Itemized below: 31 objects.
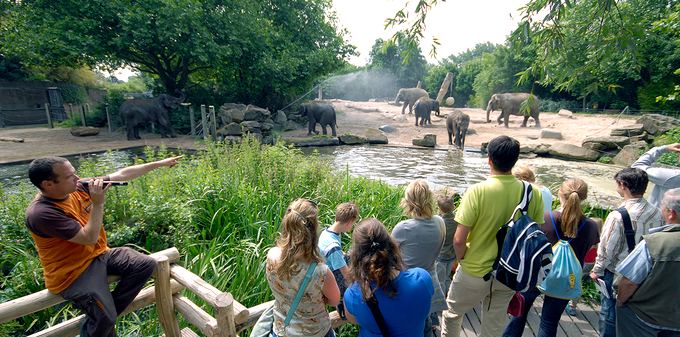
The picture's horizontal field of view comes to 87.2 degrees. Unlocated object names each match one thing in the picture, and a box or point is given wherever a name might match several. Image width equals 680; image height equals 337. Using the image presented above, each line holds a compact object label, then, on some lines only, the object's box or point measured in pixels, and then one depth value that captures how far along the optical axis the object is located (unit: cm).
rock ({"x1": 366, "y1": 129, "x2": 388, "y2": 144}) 1538
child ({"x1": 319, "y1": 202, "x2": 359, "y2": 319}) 226
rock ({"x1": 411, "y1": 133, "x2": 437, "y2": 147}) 1433
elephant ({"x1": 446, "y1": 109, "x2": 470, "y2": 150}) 1421
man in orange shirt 194
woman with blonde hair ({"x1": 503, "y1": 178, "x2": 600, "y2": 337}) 259
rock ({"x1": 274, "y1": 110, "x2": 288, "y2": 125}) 1861
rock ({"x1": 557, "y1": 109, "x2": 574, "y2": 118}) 1936
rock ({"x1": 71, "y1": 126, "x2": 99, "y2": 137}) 1510
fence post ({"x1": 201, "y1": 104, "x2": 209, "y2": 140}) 1319
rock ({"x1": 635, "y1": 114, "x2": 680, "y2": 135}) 1223
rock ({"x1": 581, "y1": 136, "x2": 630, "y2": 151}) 1189
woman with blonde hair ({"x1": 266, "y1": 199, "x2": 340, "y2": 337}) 181
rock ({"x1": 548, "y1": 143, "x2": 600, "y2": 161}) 1143
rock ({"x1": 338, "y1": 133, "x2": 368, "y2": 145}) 1512
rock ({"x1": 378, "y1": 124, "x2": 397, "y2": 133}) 1908
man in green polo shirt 228
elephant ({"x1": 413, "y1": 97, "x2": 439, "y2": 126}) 1986
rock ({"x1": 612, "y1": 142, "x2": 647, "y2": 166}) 1038
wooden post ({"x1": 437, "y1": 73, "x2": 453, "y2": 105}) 2876
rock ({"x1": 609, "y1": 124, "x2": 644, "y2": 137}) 1266
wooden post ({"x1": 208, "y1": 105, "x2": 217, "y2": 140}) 1348
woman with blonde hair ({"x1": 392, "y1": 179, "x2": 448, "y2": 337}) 246
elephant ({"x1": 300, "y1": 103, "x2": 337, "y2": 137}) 1672
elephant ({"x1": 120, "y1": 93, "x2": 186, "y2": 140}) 1479
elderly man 194
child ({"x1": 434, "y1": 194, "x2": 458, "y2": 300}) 303
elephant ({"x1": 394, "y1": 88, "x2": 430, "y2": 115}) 2480
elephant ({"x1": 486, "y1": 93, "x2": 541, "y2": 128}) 1821
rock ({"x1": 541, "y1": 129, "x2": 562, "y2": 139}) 1506
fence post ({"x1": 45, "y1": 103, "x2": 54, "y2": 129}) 1769
